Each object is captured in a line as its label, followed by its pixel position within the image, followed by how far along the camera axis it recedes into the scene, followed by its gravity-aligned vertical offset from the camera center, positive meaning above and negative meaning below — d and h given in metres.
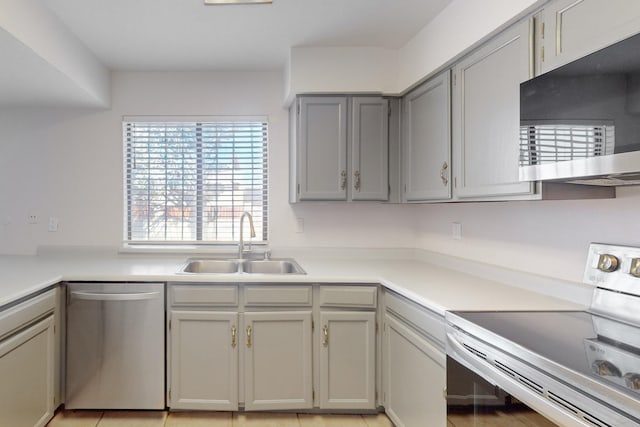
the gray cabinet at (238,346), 2.25 -0.77
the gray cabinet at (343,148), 2.61 +0.43
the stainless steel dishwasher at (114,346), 2.24 -0.76
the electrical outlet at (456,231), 2.45 -0.12
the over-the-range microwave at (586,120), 0.96 +0.26
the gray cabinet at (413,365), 1.61 -0.71
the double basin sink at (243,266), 2.82 -0.39
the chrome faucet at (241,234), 2.79 -0.15
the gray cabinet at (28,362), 1.73 -0.73
